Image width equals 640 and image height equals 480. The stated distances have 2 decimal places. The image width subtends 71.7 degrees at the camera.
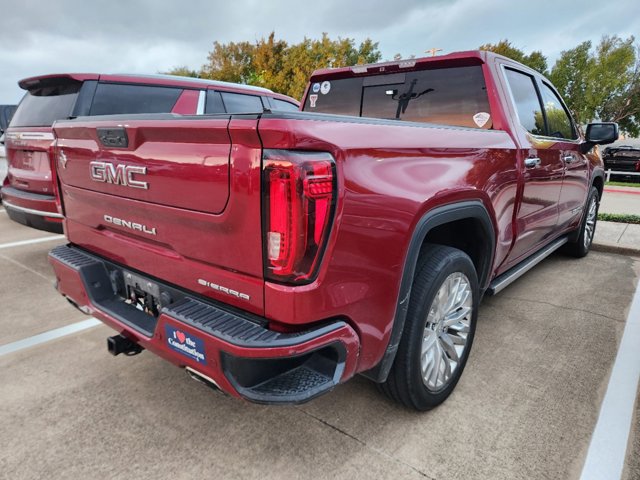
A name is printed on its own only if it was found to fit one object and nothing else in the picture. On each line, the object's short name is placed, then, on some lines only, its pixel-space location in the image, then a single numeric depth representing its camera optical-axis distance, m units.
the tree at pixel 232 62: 35.09
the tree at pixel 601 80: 29.09
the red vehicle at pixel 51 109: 4.45
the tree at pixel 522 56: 31.45
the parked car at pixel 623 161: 18.27
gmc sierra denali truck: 1.53
